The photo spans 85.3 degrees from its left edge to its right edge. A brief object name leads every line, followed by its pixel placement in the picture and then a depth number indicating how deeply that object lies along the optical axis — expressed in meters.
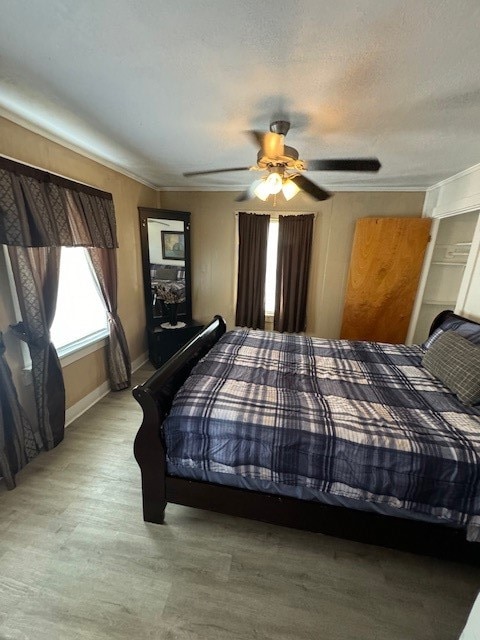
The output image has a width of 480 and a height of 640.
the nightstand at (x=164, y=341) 3.31
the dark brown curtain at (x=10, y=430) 1.64
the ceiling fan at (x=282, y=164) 1.50
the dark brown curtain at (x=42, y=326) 1.75
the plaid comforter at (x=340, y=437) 1.18
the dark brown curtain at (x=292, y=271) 3.39
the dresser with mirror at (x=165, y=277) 3.29
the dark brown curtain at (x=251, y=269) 3.47
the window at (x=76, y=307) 2.26
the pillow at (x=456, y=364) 1.58
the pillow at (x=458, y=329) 1.97
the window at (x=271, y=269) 3.53
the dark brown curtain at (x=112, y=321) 2.48
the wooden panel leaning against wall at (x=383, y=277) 3.05
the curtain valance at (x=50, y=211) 1.62
